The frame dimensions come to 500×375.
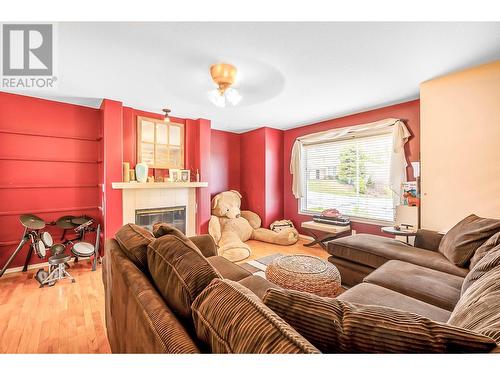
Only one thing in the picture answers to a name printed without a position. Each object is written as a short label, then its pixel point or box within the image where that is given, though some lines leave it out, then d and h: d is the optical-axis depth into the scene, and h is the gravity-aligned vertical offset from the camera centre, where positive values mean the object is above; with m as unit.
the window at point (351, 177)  3.53 +0.18
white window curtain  3.20 +0.74
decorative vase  3.39 +0.24
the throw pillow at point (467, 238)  1.77 -0.43
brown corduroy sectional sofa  0.54 -0.38
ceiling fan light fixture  2.16 +1.07
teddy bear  4.00 -0.74
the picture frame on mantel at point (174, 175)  3.82 +0.22
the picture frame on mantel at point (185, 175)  3.93 +0.22
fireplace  3.51 -0.48
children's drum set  2.57 -0.72
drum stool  2.52 -0.95
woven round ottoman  1.76 -0.73
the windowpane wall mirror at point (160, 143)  3.61 +0.76
